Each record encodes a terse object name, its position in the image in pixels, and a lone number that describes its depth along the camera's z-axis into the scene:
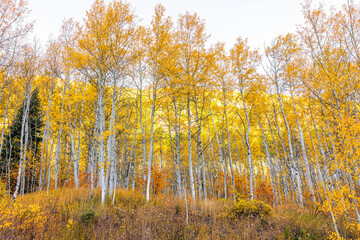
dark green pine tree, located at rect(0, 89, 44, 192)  12.02
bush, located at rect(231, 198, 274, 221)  6.95
